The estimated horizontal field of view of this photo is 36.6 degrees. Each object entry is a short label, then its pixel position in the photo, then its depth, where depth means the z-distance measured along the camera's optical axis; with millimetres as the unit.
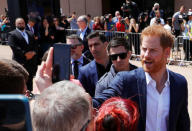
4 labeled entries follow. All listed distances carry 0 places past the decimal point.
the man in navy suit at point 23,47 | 6434
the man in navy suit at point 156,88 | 2141
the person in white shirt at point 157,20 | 9749
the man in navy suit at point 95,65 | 3293
